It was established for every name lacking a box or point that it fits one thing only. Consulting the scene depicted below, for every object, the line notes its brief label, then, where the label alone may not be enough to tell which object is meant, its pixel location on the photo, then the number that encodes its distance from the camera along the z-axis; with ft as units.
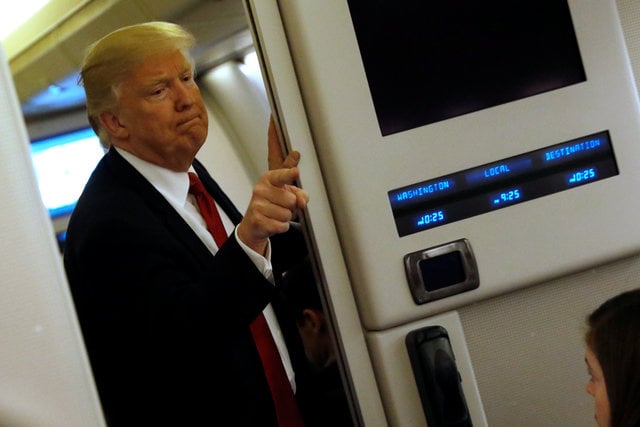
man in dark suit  6.00
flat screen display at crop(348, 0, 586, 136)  6.37
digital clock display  6.34
